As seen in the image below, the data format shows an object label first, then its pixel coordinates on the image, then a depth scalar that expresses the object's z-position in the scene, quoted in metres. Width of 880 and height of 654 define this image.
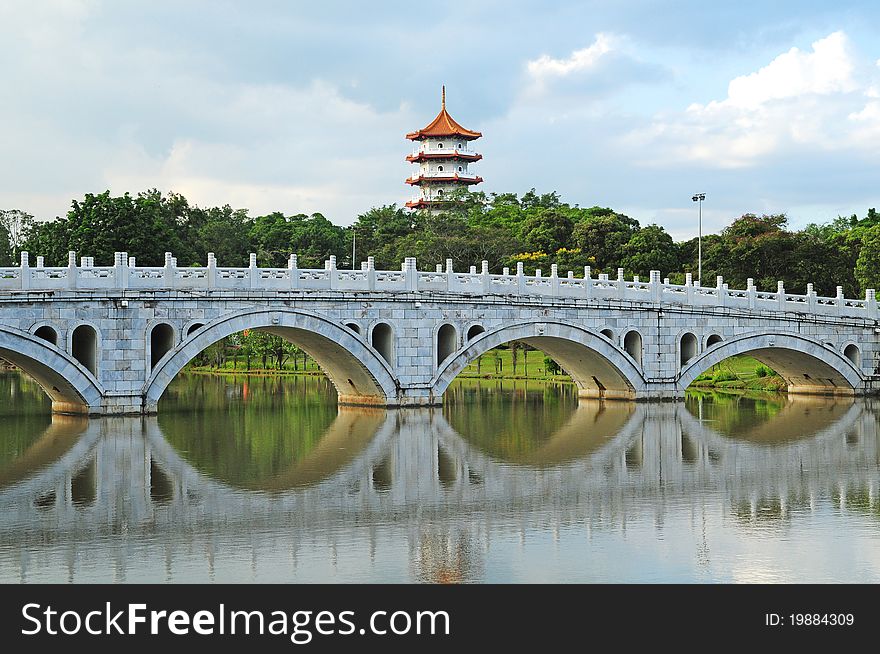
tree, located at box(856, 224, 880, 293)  57.19
